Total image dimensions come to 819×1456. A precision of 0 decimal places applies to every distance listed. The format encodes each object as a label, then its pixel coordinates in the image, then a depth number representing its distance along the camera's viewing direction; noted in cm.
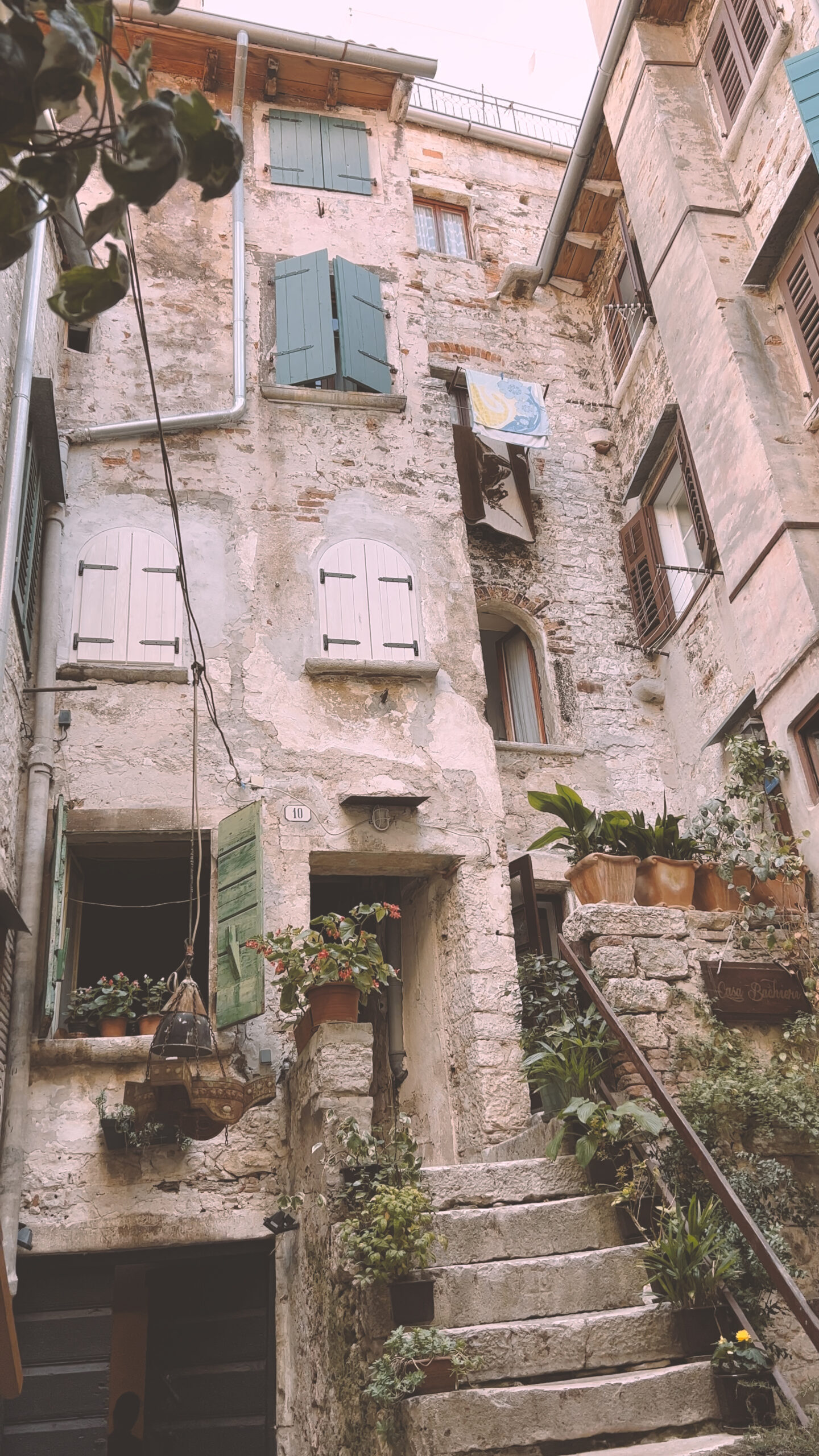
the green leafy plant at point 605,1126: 538
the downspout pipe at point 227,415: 940
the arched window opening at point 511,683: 1137
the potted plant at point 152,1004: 748
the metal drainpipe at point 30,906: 668
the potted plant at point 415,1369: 429
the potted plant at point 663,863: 667
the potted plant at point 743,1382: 426
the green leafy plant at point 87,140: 200
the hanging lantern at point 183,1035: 640
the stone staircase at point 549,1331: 419
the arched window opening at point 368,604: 920
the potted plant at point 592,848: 655
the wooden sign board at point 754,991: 620
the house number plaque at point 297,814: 834
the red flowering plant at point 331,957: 614
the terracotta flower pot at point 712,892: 681
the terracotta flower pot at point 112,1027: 739
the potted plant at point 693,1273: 461
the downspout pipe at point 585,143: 1055
